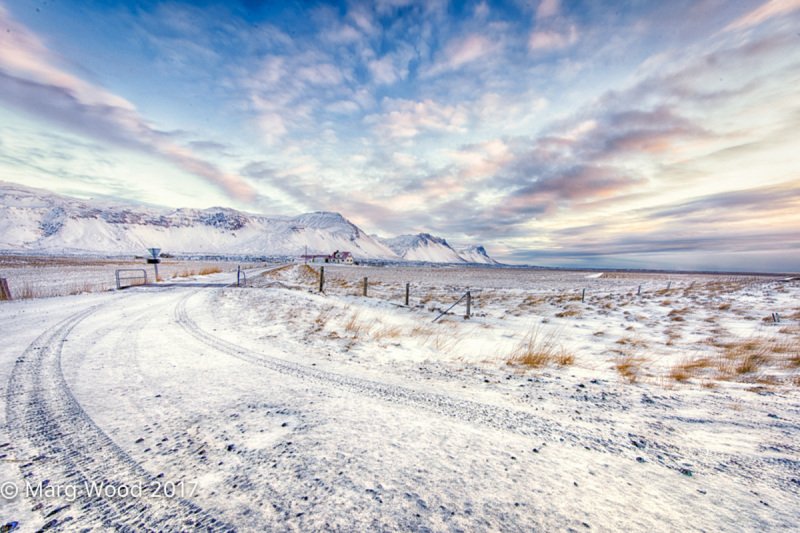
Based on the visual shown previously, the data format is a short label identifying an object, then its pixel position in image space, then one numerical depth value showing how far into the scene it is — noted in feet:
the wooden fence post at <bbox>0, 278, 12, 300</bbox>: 39.93
